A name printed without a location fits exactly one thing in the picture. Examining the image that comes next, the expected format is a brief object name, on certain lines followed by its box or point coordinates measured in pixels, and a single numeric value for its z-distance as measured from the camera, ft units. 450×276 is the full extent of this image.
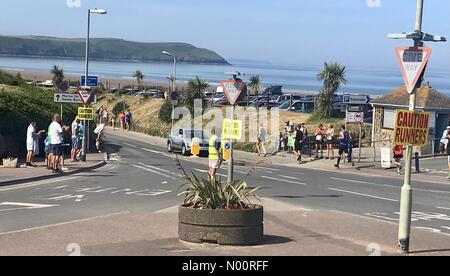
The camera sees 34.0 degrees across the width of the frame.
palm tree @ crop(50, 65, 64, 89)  280.39
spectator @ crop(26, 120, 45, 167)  81.35
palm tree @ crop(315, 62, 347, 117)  167.22
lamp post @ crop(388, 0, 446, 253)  36.06
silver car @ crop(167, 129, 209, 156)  127.03
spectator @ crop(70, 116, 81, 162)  96.89
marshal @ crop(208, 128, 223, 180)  67.56
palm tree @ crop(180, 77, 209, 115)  191.83
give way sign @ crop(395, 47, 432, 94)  36.37
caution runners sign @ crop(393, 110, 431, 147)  36.40
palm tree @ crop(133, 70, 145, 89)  344.88
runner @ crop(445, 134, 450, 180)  91.83
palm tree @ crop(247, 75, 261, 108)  220.78
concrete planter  35.65
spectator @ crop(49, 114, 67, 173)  76.95
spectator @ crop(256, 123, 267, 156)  130.41
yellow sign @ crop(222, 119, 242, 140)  55.26
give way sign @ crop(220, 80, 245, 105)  58.80
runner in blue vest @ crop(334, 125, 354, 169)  107.86
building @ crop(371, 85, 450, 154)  121.90
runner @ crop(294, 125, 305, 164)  116.67
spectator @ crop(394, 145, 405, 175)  98.99
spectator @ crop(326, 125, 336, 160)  119.38
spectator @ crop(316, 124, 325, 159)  120.47
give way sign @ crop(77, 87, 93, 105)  98.89
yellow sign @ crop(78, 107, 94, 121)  98.63
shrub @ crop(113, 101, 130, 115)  240.12
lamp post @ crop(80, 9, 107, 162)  96.96
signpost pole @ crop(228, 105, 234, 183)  55.17
